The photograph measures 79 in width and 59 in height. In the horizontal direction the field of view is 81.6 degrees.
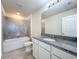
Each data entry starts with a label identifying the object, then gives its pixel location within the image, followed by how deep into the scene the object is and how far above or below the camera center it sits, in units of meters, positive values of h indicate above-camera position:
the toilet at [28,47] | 2.47 -1.00
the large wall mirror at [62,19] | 1.14 +0.29
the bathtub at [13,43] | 2.34 -0.83
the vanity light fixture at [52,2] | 1.57 +0.95
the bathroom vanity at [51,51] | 0.71 -0.46
